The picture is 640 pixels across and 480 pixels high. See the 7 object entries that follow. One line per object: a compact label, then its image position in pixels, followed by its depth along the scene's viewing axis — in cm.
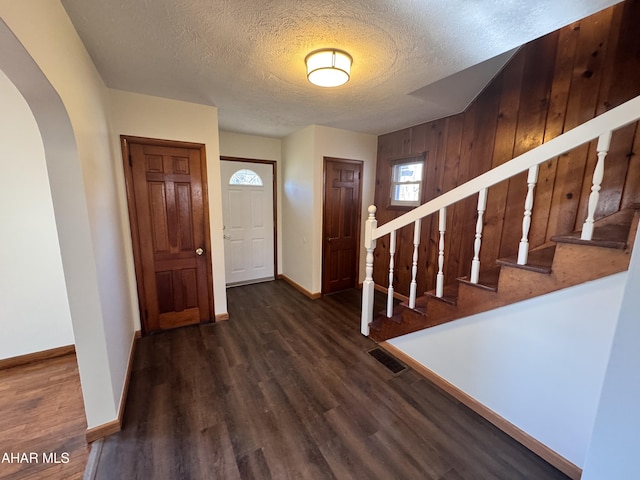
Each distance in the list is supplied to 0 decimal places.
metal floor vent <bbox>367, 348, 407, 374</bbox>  225
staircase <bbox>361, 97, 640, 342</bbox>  122
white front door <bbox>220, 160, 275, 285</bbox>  396
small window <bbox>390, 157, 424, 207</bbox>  337
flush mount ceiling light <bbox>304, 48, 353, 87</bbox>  165
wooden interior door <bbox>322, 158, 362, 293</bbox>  361
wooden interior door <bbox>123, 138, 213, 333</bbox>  250
